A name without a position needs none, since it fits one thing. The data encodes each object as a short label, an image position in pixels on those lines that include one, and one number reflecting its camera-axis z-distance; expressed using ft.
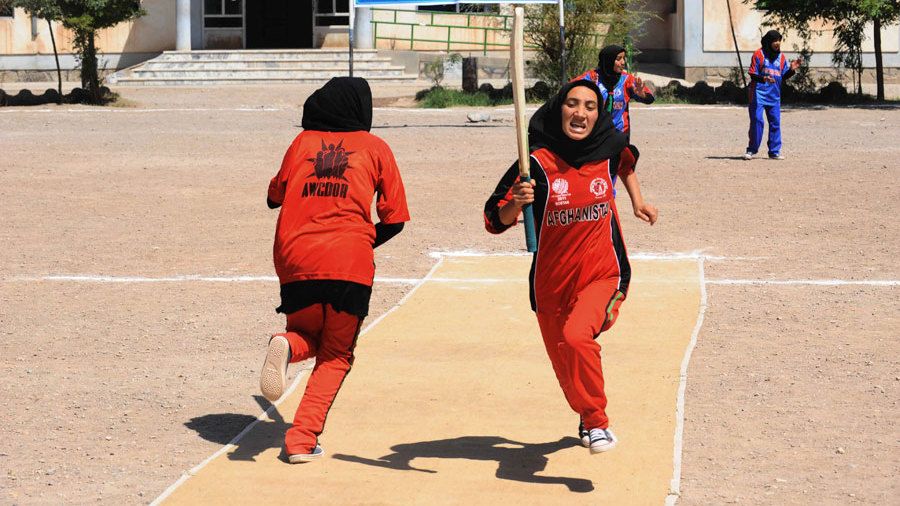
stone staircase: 116.37
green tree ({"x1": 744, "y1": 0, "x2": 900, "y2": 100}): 88.69
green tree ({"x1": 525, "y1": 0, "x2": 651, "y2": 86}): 97.40
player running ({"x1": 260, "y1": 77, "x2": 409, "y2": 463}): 20.84
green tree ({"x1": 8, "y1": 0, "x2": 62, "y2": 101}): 95.50
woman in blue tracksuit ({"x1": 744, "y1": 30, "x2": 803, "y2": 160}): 61.46
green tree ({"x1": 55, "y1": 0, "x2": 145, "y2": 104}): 95.76
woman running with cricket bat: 20.07
